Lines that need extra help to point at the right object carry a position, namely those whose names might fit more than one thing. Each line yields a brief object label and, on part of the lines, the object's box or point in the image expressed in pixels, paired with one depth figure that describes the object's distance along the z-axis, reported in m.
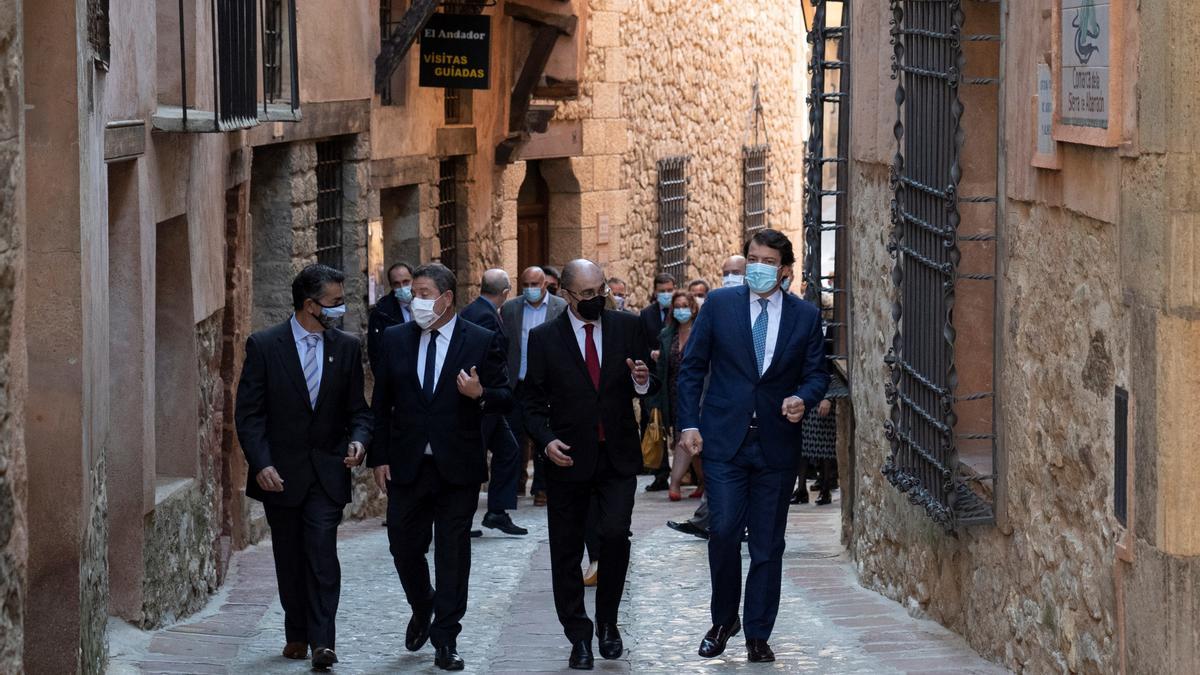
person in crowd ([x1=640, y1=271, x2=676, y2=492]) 14.55
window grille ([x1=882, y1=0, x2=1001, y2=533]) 7.72
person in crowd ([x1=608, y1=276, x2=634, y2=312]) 17.83
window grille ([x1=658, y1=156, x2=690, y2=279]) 24.39
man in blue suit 7.67
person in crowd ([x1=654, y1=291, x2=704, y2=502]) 14.03
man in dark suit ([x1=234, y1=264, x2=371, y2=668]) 7.76
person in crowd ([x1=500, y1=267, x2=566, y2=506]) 12.87
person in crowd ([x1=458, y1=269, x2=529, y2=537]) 12.20
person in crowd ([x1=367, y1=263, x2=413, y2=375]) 12.81
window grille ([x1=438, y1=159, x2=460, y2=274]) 17.64
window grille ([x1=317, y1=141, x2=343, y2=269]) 14.40
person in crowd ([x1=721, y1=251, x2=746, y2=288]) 12.55
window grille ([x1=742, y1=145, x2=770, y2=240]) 28.08
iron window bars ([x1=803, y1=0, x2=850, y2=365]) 11.45
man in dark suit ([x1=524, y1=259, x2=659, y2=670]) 7.77
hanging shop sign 16.20
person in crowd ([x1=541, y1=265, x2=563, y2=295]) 14.35
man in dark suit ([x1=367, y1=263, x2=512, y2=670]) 7.83
